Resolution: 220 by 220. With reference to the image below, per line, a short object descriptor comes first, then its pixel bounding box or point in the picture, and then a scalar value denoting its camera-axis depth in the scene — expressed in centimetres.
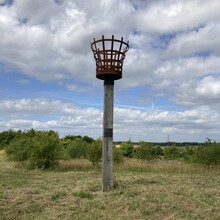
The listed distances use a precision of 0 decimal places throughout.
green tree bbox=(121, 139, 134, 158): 1930
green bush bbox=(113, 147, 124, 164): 1265
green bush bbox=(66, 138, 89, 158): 1512
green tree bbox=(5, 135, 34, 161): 1238
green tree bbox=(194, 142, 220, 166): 1111
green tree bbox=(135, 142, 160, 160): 1457
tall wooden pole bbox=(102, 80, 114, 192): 544
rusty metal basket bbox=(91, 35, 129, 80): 536
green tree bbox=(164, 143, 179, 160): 1747
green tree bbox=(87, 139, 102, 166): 1184
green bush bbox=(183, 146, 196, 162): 1573
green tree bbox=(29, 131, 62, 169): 1100
